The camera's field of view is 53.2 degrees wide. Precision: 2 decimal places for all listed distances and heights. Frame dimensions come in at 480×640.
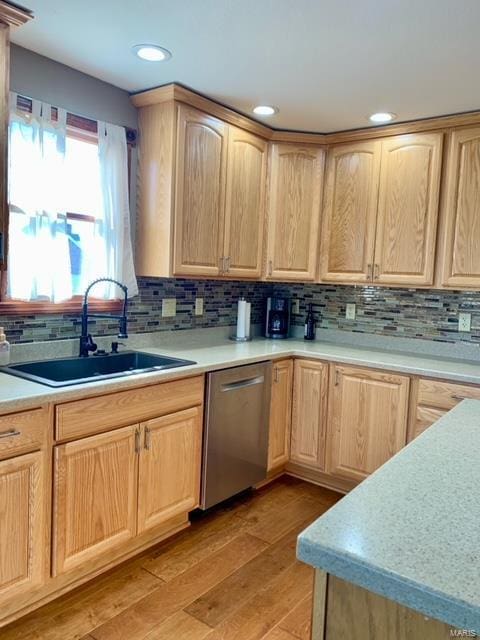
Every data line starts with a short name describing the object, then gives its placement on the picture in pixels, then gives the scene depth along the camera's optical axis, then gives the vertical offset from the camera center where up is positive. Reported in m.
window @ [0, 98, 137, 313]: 2.18 +0.34
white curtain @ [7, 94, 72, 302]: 2.16 +0.33
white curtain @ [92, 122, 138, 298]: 2.50 +0.42
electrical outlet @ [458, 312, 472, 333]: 2.95 -0.15
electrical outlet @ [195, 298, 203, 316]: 3.14 -0.14
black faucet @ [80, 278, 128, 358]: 2.37 -0.24
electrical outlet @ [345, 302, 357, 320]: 3.40 -0.14
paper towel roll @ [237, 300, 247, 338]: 3.30 -0.22
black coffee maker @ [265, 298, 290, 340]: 3.53 -0.23
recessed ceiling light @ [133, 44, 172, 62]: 2.04 +1.00
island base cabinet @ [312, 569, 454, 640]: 0.76 -0.54
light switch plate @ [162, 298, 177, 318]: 2.92 -0.15
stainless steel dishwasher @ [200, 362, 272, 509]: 2.49 -0.79
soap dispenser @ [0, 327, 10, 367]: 2.07 -0.32
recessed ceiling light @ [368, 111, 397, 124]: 2.72 +1.02
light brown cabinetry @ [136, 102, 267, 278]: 2.57 +0.52
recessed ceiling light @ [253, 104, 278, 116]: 2.73 +1.03
